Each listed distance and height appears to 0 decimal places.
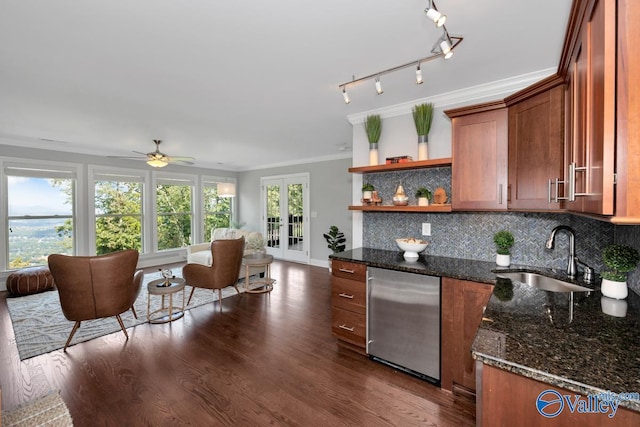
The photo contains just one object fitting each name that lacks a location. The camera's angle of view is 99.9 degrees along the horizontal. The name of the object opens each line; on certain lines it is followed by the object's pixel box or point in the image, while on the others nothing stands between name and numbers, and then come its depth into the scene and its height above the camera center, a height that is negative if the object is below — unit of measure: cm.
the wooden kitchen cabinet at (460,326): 193 -87
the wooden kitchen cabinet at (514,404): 81 -64
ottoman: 420 -113
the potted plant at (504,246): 227 -32
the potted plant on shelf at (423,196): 259 +13
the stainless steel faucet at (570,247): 192 -28
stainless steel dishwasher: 213 -95
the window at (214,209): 741 +3
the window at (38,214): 467 -6
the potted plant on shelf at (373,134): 298 +85
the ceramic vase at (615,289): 144 -44
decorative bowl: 254 -36
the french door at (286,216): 667 -16
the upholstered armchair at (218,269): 363 -82
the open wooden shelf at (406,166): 245 +43
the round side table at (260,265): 431 -102
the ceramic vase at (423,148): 263 +61
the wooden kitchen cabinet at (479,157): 211 +43
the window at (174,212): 652 -4
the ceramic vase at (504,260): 228 -44
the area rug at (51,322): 279 -136
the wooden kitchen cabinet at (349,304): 252 -92
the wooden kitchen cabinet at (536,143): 174 +45
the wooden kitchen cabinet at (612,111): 81 +32
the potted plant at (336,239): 521 -62
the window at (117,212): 561 -3
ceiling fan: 437 +85
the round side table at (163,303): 322 -115
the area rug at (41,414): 160 -128
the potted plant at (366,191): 294 +20
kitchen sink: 192 -55
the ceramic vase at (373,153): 295 +62
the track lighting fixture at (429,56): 125 +108
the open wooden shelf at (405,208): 245 +1
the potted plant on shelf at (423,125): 265 +83
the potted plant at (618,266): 142 -31
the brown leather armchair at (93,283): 259 -73
